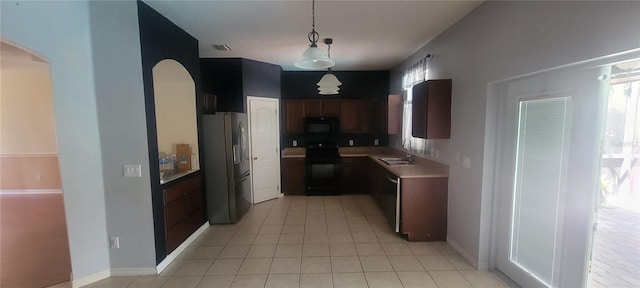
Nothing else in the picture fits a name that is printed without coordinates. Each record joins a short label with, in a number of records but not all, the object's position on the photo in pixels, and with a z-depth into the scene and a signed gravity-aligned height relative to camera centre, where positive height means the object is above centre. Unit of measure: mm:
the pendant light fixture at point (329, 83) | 3746 +612
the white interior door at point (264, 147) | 4914 -452
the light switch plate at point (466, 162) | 2770 -435
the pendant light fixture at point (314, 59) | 2327 +604
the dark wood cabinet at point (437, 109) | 3105 +174
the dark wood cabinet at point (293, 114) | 5609 +228
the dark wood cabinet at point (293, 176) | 5461 -1126
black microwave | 5562 -21
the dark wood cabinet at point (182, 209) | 2868 -1056
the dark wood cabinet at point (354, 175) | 5516 -1129
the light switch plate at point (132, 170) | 2551 -453
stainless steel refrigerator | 3777 -619
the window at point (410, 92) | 3794 +569
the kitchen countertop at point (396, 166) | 3287 -653
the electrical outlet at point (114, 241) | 2605 -1200
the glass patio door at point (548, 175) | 1771 -429
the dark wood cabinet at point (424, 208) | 3227 -1098
